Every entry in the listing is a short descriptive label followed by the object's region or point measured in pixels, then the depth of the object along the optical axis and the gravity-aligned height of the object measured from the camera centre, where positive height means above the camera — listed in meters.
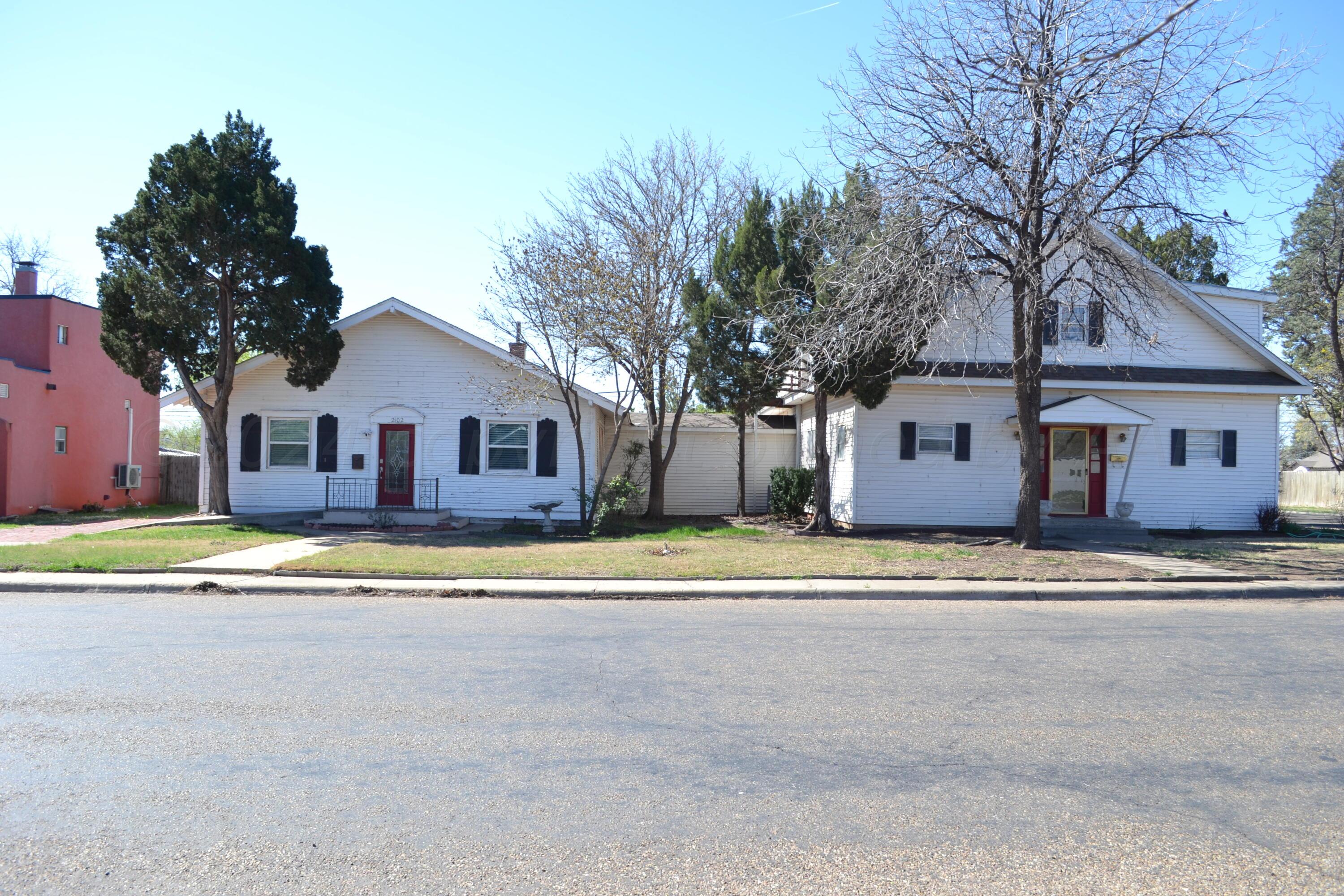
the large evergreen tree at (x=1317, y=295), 23.97 +5.86
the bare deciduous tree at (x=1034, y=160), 13.66 +4.91
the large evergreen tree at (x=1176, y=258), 28.47 +7.45
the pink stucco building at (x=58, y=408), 22.86 +1.48
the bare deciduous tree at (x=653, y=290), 19.39 +3.94
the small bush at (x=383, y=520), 19.91 -1.19
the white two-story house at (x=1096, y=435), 20.52 +0.85
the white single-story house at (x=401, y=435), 21.73 +0.73
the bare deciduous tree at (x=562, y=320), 18.98 +3.14
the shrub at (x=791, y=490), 22.94 -0.53
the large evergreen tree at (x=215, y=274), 18.73 +4.06
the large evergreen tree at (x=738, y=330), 19.42 +2.99
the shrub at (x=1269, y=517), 20.73 -1.00
